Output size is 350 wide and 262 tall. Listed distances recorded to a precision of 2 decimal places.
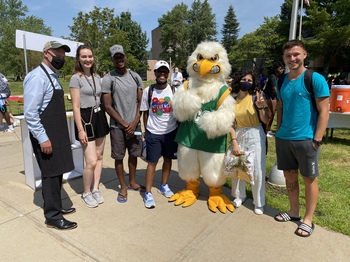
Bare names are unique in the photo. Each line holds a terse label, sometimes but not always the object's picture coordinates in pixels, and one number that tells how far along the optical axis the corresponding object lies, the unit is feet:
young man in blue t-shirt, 8.16
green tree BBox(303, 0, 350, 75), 63.87
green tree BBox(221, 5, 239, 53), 185.06
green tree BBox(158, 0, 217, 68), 165.07
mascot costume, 9.85
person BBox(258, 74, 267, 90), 43.23
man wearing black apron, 8.28
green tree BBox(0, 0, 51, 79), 110.32
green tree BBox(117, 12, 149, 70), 168.86
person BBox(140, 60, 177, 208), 10.87
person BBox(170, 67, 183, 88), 40.86
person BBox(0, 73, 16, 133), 25.16
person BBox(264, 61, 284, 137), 20.13
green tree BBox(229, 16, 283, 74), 91.81
